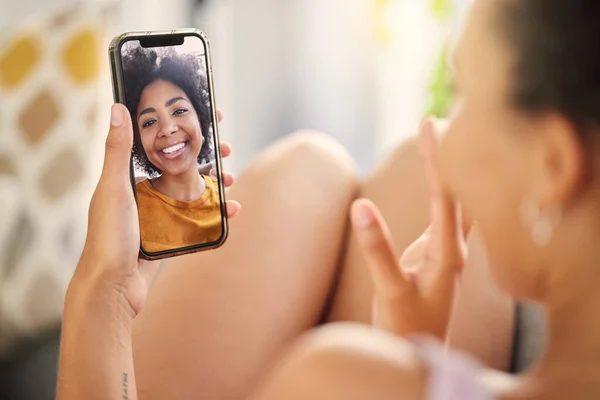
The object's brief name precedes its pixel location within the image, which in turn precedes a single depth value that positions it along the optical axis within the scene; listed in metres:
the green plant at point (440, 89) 2.05
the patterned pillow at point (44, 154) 1.15
